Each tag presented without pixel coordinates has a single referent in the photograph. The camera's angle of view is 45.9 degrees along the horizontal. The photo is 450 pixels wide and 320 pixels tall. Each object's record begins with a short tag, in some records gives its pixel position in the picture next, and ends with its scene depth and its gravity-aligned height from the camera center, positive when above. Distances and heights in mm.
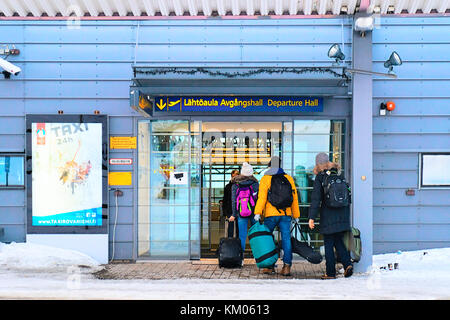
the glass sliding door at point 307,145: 9305 +200
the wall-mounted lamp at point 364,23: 8234 +2070
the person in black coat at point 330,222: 7652 -944
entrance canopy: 8398 +1165
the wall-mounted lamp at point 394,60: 8148 +1486
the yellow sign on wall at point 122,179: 9289 -416
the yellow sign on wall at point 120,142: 9281 +231
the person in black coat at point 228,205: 9430 -881
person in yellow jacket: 7992 -858
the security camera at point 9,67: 8852 +1461
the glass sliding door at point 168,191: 9375 -628
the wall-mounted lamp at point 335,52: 8217 +1614
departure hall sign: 8977 +880
